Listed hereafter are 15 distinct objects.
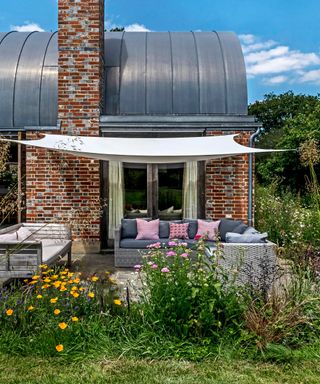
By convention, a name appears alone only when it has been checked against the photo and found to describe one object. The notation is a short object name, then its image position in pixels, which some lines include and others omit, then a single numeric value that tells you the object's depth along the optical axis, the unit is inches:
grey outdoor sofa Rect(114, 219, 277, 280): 227.8
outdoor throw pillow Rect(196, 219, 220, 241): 302.7
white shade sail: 267.9
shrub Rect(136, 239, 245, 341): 133.1
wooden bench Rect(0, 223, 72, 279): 199.3
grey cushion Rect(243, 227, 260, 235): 264.5
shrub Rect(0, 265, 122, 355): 133.6
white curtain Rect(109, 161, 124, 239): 331.0
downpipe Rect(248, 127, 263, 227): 318.7
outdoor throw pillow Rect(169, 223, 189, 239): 300.3
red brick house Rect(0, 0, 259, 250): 322.0
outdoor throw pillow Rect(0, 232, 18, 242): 234.9
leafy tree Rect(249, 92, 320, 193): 639.1
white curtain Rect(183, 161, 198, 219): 330.3
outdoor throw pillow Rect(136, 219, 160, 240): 295.7
